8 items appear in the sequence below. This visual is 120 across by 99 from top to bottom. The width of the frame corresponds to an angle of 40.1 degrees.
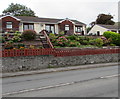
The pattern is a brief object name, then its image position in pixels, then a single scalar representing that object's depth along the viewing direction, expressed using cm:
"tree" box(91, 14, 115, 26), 6584
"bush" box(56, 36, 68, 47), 2116
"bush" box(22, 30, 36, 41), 2089
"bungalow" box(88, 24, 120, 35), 4883
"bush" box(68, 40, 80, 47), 2156
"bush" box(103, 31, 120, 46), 2675
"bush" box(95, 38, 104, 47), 2437
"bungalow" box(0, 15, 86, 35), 3447
